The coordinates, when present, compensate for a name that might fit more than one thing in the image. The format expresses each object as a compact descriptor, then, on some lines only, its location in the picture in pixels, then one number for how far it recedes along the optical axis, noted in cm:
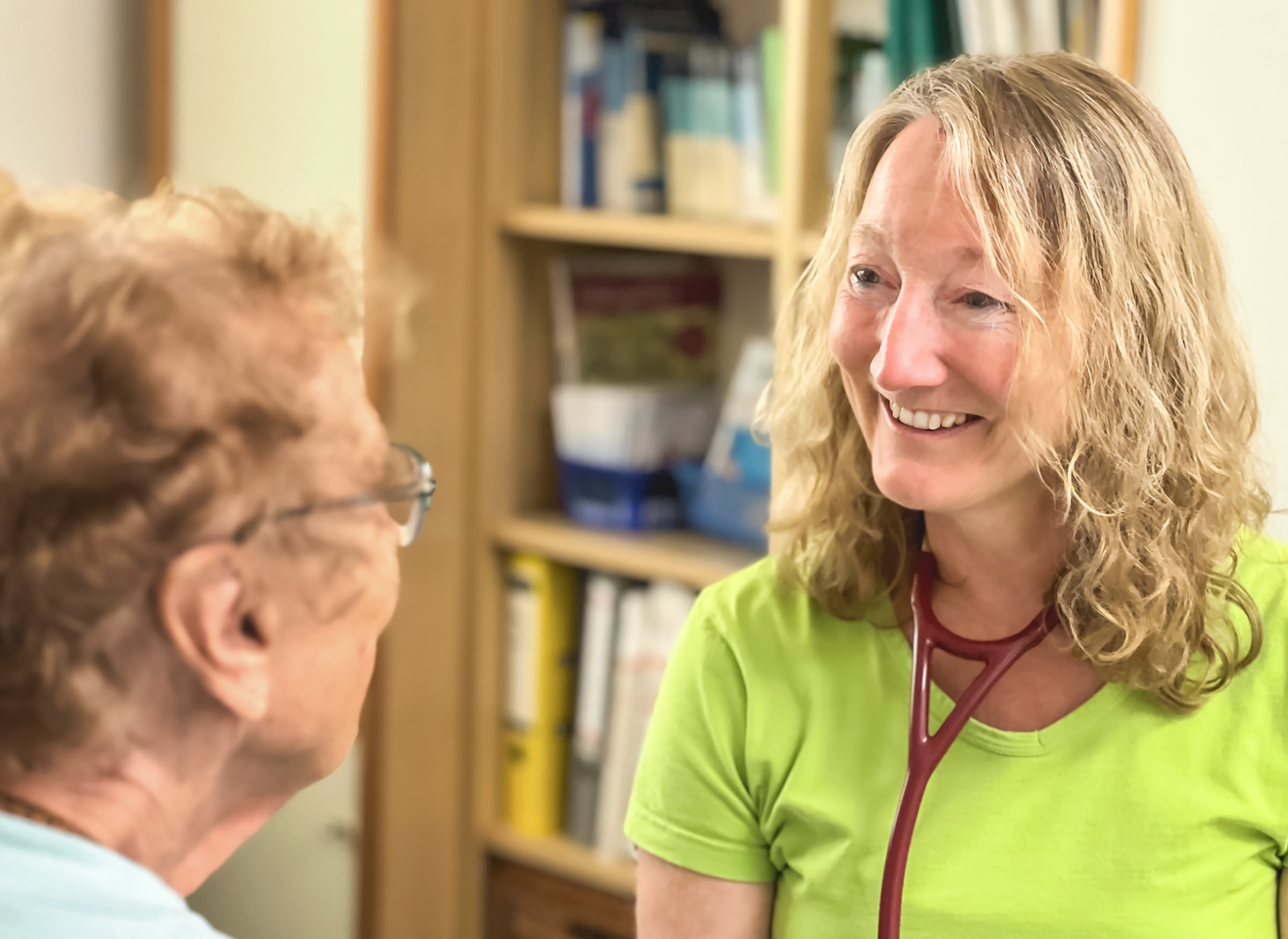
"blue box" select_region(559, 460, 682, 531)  234
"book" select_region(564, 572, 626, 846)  234
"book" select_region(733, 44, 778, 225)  216
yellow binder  241
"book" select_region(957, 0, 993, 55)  185
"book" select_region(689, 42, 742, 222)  221
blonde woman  112
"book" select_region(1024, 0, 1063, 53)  181
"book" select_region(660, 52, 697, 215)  224
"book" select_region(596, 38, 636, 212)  229
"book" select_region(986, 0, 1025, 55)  184
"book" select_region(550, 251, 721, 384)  238
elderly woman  67
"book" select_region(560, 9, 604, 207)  231
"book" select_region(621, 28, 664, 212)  226
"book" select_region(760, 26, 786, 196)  209
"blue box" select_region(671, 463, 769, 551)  220
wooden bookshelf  228
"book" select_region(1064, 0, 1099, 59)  181
